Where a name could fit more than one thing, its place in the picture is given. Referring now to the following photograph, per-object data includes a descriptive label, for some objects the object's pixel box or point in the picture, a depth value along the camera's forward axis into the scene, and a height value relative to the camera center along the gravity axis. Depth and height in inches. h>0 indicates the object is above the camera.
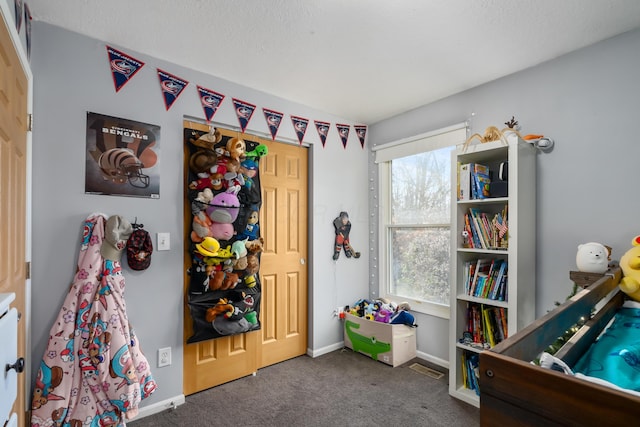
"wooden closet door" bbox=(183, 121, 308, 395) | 97.1 -22.8
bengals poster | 74.7 +14.4
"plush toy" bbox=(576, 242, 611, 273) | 67.9 -9.2
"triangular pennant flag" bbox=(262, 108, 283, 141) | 106.1 +32.4
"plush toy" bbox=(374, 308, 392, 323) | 112.7 -35.7
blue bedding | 33.4 -17.3
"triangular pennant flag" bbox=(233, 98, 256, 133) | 99.1 +32.8
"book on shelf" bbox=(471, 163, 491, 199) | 88.4 +9.2
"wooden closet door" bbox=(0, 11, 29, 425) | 47.2 +5.8
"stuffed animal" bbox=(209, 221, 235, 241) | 89.9 -4.1
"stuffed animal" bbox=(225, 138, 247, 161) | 92.2 +19.7
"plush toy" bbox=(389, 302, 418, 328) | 111.6 -36.1
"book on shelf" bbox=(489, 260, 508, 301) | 84.4 -18.4
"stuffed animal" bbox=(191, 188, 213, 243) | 87.6 -0.6
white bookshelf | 80.2 -8.8
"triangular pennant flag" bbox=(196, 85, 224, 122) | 92.2 +33.9
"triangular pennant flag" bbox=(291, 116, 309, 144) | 113.3 +32.3
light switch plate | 83.7 -6.8
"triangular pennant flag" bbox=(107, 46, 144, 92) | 77.6 +37.0
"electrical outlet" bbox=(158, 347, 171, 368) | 83.2 -37.0
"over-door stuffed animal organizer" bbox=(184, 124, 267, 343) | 88.3 -5.7
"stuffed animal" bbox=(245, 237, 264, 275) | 97.1 -12.0
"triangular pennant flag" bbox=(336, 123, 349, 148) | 127.3 +33.6
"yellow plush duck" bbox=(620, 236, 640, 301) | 63.4 -11.6
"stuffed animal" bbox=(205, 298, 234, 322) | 88.7 -26.5
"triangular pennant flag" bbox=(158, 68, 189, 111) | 85.2 +35.1
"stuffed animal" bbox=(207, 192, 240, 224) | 89.7 +2.3
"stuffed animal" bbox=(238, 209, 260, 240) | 97.0 -3.5
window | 111.9 -1.2
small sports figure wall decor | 123.7 -7.2
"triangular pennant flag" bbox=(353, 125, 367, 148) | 133.7 +35.5
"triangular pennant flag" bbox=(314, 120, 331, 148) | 120.3 +33.0
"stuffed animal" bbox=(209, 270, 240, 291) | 90.4 -18.6
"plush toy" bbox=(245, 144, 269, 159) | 99.3 +20.1
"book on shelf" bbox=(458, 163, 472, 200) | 90.3 +9.6
